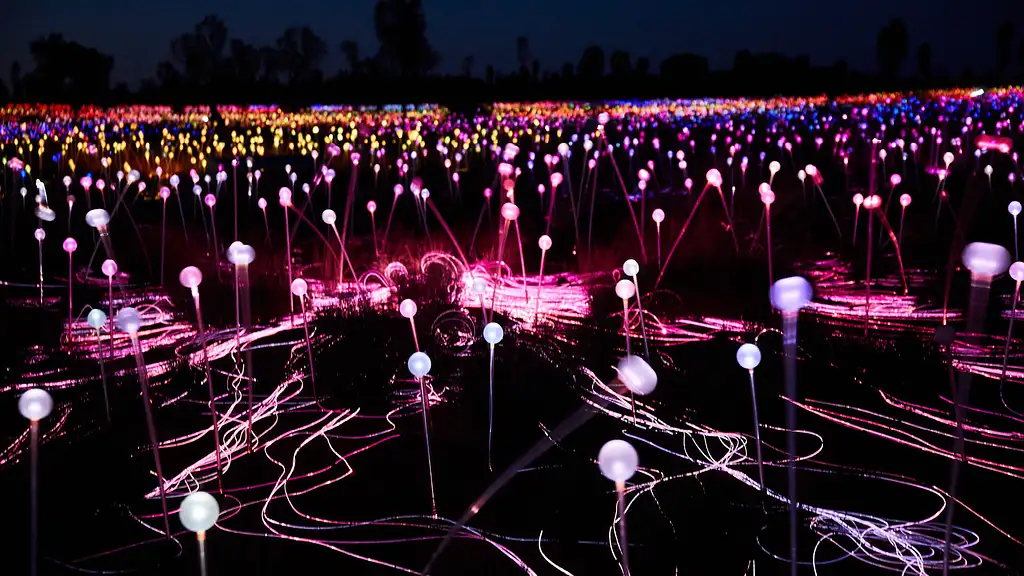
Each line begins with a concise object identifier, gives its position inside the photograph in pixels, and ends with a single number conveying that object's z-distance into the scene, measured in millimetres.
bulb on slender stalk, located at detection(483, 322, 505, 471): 3303
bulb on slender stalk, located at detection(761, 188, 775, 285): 4855
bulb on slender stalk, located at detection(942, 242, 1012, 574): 2439
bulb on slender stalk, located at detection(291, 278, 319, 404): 4141
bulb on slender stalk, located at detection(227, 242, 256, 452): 3387
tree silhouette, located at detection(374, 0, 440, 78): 42250
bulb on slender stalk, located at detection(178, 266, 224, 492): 3193
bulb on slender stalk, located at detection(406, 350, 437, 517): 3078
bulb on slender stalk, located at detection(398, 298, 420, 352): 3472
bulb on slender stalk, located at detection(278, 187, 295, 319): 4469
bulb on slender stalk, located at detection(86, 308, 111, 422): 3760
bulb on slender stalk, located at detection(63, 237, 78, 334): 4707
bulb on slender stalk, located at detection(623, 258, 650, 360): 4105
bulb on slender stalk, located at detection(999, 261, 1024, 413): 3975
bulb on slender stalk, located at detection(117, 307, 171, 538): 2936
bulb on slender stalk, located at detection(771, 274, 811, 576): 2611
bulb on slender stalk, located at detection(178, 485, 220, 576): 2189
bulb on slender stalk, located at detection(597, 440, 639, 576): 2146
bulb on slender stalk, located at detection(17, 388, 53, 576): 2430
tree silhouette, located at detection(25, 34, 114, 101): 37219
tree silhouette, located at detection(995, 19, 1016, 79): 46781
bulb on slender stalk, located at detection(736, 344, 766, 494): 3029
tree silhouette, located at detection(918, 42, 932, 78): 44972
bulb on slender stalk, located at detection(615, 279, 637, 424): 3783
